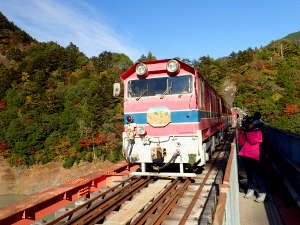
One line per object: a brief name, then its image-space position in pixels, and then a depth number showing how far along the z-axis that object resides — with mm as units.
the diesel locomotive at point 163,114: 8531
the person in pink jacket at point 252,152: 7746
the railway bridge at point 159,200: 5133
